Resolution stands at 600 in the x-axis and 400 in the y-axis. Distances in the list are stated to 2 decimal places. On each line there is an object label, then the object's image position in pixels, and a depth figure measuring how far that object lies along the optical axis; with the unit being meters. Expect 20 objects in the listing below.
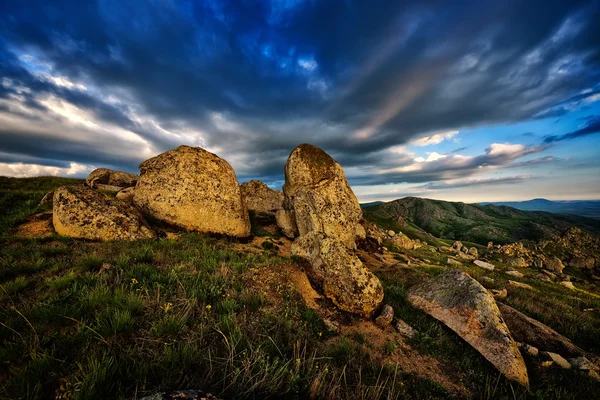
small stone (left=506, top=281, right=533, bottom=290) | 15.89
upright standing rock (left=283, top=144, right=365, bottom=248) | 18.12
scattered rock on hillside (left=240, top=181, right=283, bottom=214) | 24.05
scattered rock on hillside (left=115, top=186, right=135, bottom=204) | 16.83
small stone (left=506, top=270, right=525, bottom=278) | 23.09
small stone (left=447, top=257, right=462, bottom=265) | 25.55
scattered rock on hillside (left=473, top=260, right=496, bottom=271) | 26.37
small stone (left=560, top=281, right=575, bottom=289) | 21.66
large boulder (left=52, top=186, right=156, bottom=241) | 11.35
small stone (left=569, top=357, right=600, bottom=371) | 6.55
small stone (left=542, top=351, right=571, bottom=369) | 6.76
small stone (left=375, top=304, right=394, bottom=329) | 8.18
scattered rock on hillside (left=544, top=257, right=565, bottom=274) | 36.06
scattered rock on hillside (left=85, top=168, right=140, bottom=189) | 26.83
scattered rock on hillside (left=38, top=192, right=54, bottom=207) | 15.21
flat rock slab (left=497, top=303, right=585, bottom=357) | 7.64
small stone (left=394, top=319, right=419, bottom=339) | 7.82
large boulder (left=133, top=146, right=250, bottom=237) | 15.66
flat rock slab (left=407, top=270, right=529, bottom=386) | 6.63
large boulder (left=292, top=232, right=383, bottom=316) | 8.82
